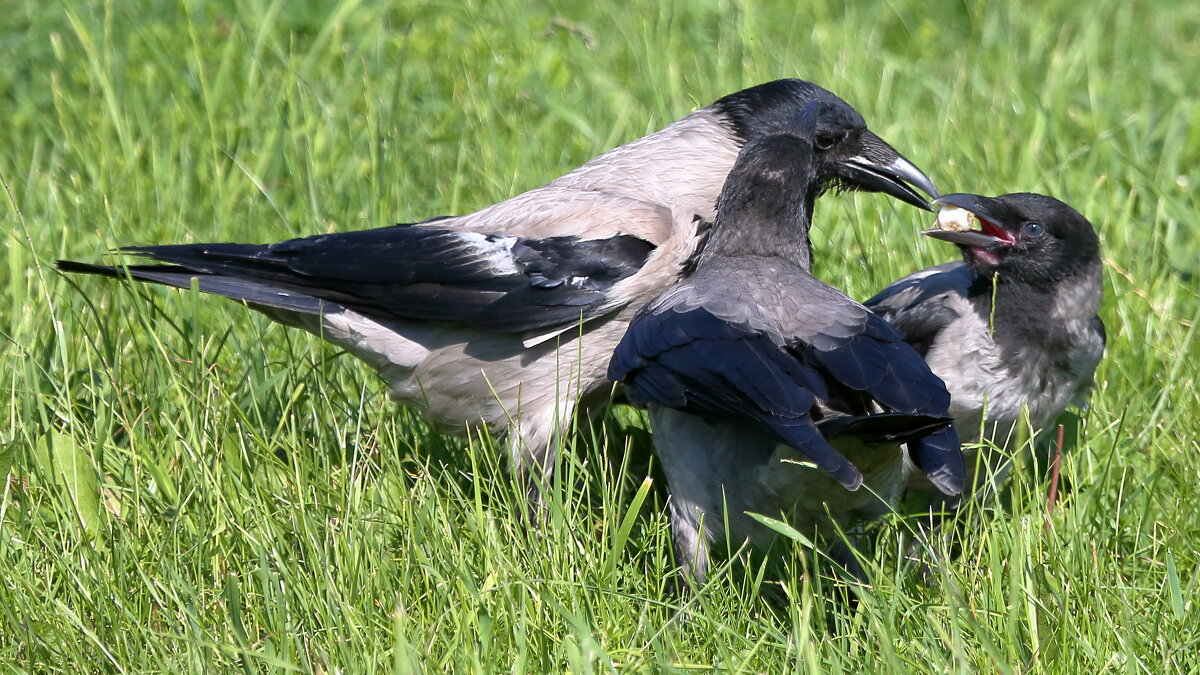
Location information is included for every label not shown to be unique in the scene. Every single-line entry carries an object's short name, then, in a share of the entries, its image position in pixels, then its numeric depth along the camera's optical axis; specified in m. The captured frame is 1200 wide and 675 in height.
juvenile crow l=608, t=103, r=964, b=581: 6.53
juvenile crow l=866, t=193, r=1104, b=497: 8.25
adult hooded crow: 8.77
